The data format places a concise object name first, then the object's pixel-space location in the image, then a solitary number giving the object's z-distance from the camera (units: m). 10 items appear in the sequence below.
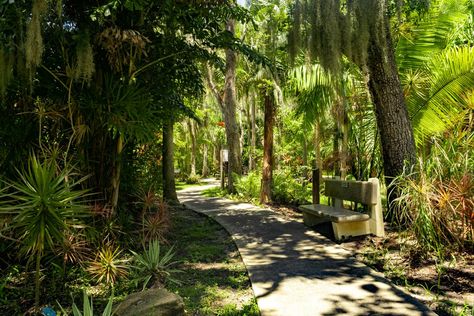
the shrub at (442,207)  4.45
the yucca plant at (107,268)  4.64
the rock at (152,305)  3.32
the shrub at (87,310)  2.92
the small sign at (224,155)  16.64
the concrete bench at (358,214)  5.78
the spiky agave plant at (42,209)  3.58
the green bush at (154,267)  4.52
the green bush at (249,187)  12.09
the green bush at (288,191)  11.50
